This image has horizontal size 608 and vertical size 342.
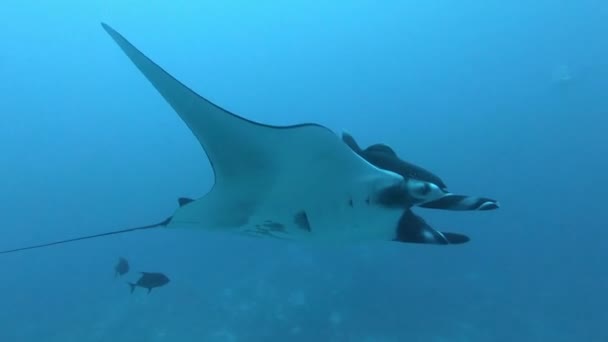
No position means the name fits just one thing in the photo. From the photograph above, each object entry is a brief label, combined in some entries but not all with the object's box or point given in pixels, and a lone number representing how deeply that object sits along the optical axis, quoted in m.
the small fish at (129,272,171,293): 6.19
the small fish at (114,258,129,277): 7.25
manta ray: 1.97
